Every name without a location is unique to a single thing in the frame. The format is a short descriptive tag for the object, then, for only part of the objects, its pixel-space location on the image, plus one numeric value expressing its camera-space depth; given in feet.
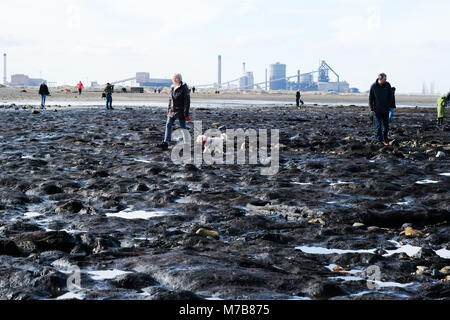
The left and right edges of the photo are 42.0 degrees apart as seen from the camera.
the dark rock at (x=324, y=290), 16.17
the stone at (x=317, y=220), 25.25
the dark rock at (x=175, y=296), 15.44
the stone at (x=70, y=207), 26.53
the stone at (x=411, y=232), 22.75
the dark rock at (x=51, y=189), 30.98
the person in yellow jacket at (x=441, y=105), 82.83
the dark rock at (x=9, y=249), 19.68
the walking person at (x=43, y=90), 134.31
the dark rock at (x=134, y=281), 16.87
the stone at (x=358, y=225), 24.31
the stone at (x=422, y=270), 18.24
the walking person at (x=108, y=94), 126.30
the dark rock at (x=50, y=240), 20.45
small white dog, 52.24
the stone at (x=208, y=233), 22.49
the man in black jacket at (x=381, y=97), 54.49
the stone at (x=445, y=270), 18.07
